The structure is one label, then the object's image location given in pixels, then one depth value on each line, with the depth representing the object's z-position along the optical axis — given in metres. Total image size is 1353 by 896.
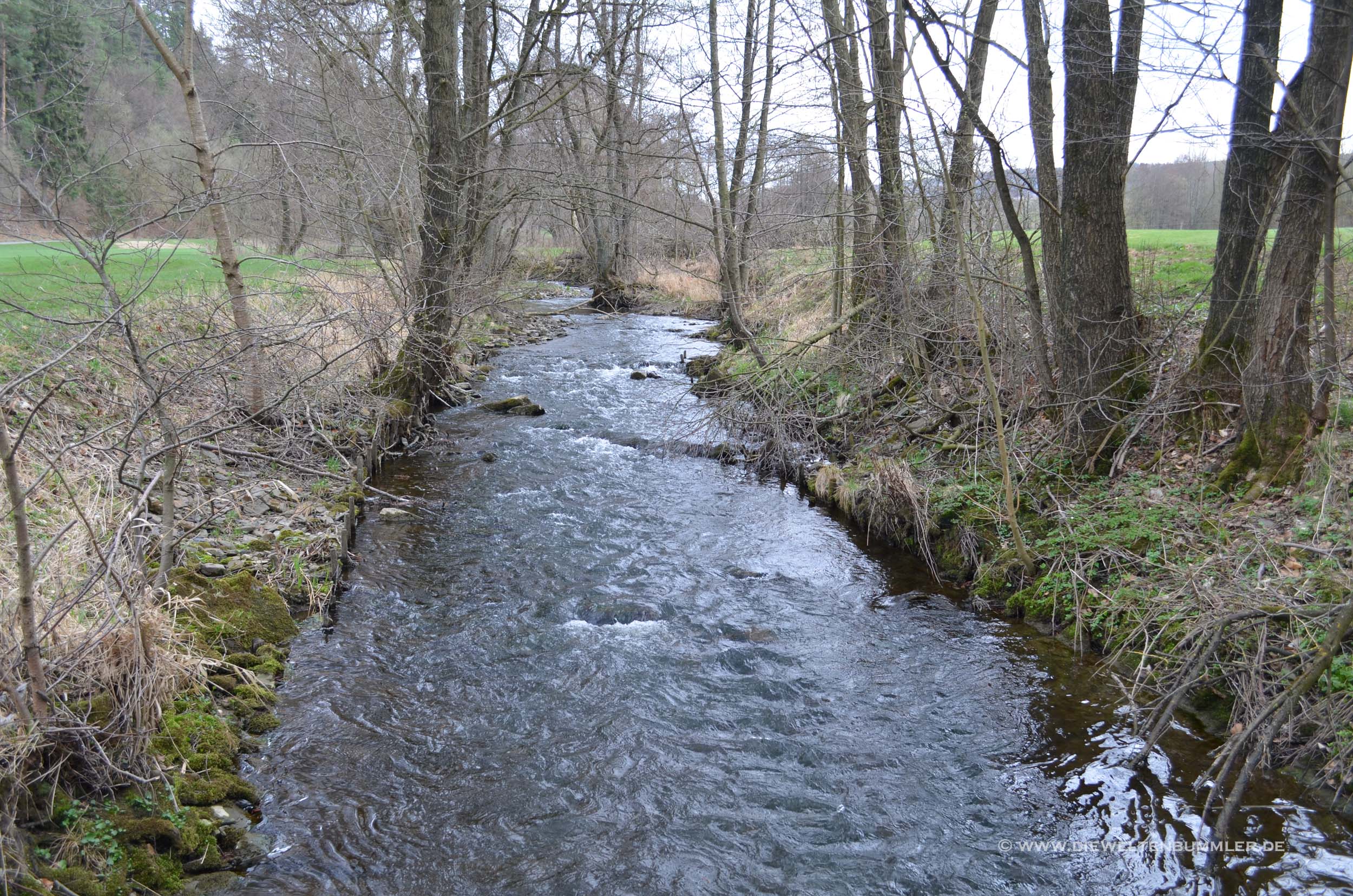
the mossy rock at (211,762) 4.43
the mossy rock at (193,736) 4.41
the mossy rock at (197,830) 3.89
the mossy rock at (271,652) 5.75
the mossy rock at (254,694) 5.21
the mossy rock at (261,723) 5.00
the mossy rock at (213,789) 4.19
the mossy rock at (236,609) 5.68
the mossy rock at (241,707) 5.07
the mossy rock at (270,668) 5.57
